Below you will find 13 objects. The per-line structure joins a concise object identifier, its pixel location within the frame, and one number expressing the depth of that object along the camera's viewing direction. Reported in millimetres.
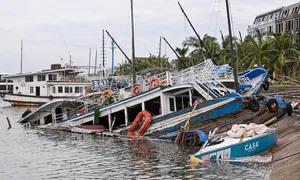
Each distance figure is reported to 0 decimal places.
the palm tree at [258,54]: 56438
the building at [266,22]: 82250
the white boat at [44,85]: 67375
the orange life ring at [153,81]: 29206
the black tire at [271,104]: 22797
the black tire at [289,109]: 23041
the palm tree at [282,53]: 55688
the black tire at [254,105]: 23016
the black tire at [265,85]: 28641
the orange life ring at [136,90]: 29625
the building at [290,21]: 73438
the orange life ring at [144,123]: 26903
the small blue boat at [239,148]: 18141
